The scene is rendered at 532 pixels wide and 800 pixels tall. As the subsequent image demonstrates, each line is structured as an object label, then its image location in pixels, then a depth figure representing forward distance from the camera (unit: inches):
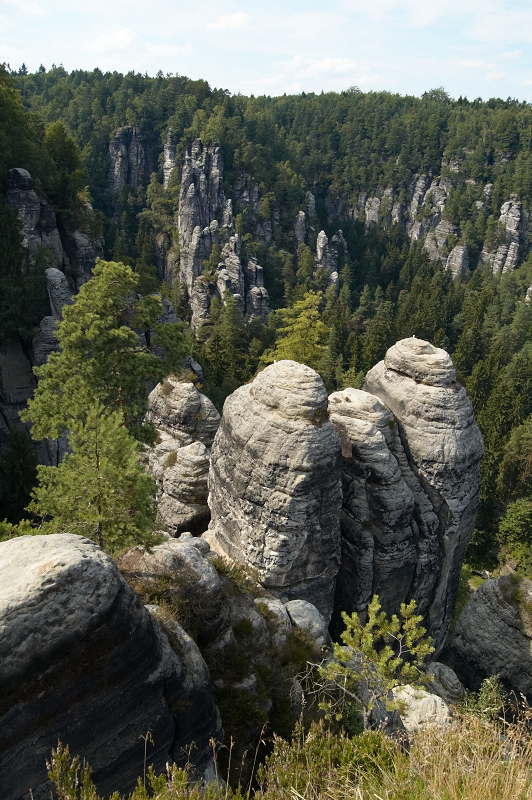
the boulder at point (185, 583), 449.4
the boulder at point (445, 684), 807.7
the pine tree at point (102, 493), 468.4
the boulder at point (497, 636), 836.0
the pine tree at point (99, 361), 699.4
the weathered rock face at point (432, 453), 794.8
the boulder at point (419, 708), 595.2
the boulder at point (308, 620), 583.5
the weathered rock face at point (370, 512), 750.5
